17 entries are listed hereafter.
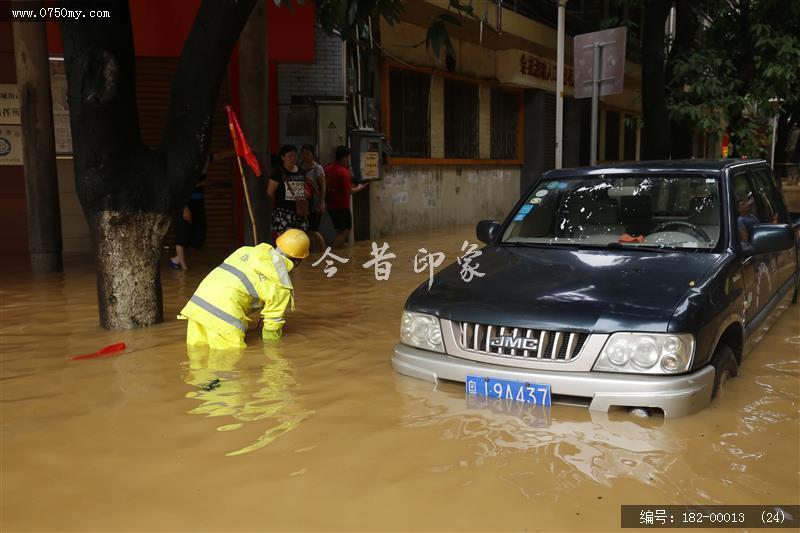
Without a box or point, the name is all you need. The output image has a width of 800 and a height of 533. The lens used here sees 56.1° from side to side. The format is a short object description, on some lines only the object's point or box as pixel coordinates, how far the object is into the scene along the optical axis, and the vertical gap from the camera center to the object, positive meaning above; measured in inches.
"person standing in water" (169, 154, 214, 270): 375.6 -26.7
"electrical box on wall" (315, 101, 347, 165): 458.3 +29.4
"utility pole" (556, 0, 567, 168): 405.7 +47.8
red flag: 262.5 +11.8
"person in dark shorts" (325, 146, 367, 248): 446.3 -9.4
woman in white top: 411.5 -3.7
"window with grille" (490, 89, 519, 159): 701.3 +46.2
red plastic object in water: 215.4 -50.1
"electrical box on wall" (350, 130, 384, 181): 478.9 +13.8
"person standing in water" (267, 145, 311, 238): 394.0 -9.6
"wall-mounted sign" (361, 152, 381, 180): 484.8 +6.2
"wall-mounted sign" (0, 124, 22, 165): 427.8 +20.1
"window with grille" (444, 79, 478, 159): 627.2 +45.7
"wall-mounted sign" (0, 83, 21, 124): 422.6 +42.7
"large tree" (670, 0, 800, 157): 486.9 +69.6
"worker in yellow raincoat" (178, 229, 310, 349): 213.9 -32.4
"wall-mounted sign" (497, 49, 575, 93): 662.5 +94.5
